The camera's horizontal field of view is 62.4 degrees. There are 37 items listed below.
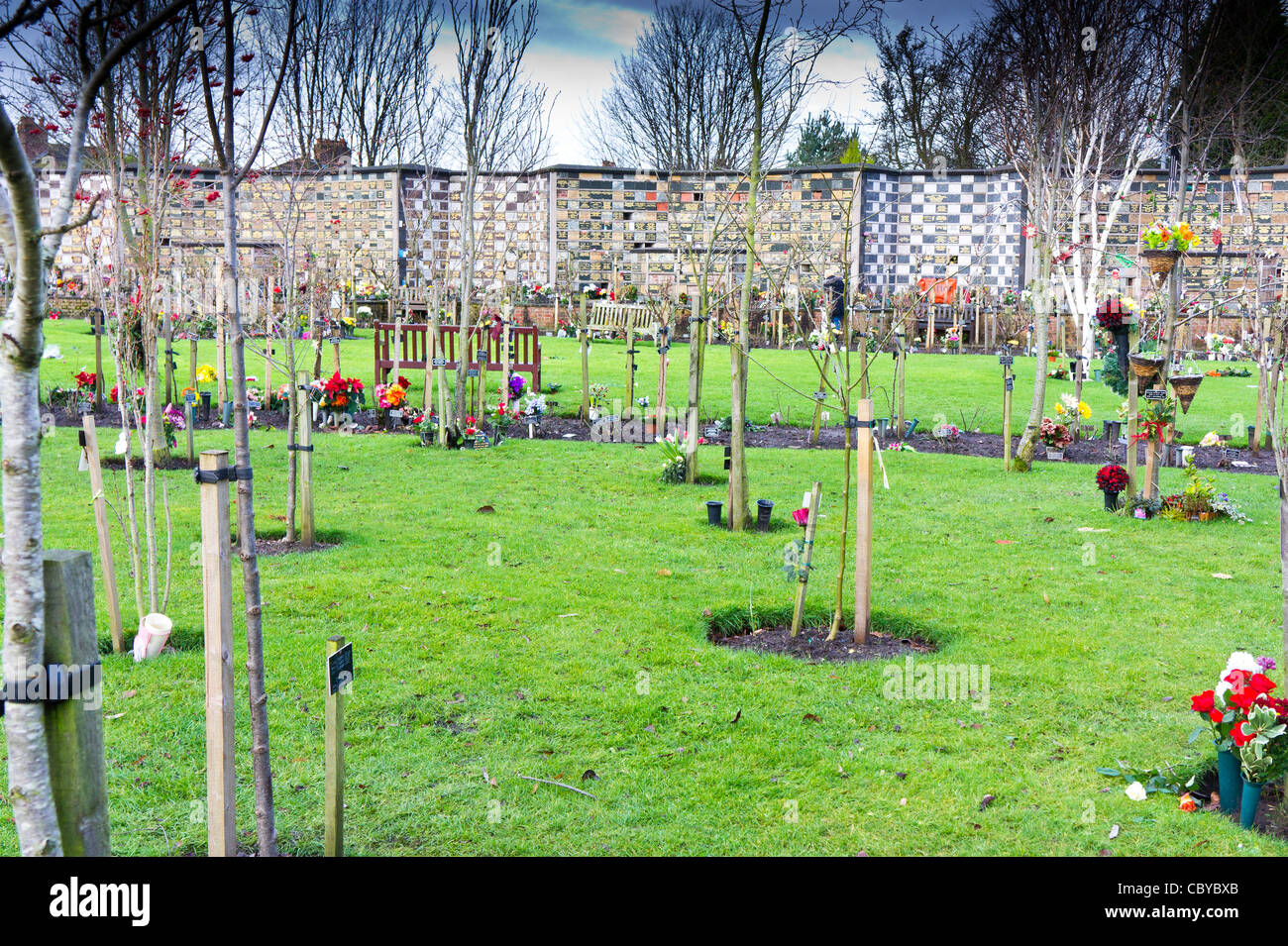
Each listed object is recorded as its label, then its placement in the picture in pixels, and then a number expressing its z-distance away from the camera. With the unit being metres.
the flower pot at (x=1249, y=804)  3.63
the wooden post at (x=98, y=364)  11.90
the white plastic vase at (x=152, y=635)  5.04
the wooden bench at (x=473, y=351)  15.27
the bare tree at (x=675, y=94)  28.86
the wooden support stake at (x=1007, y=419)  10.42
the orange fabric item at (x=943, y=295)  25.84
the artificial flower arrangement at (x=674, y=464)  9.71
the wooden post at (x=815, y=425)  11.86
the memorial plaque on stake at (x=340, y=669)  2.92
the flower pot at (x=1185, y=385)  9.78
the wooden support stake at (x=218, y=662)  3.06
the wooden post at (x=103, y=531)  4.97
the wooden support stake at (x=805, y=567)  5.40
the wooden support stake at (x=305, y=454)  6.96
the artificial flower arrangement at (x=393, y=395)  12.44
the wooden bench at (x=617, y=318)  23.95
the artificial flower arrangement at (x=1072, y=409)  11.98
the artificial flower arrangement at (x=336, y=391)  10.70
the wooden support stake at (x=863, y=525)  5.31
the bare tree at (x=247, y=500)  3.01
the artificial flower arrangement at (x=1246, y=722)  3.59
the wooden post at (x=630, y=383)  13.37
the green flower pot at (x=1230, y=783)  3.75
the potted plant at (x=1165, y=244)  8.66
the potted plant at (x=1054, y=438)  11.39
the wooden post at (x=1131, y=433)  8.36
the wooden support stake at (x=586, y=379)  13.31
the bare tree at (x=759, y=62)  7.03
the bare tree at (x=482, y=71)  10.91
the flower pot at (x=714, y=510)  8.05
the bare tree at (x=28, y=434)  2.06
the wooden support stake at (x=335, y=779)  3.04
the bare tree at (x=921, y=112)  33.31
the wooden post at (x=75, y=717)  2.36
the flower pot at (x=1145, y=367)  8.71
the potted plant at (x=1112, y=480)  8.66
